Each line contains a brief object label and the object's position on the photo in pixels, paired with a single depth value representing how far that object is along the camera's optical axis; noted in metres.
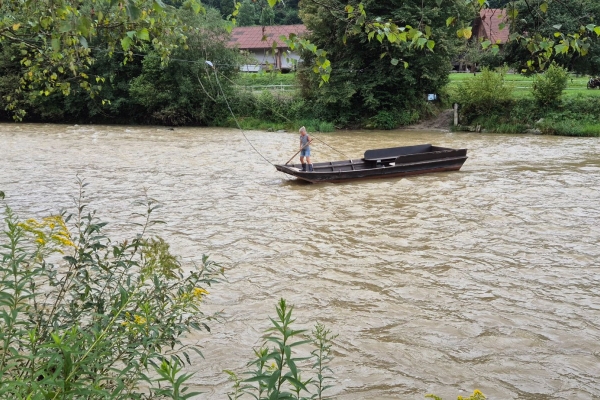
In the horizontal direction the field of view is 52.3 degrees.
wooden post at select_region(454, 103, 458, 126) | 30.28
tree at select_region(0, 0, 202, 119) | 5.55
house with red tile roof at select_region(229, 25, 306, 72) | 50.64
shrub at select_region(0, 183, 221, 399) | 2.26
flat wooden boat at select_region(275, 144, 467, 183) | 16.20
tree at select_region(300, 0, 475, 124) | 30.03
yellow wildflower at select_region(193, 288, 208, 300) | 3.37
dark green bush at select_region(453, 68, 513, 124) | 29.17
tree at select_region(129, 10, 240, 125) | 33.53
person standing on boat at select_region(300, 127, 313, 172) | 16.55
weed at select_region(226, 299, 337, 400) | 2.27
